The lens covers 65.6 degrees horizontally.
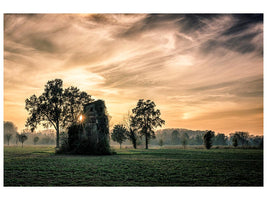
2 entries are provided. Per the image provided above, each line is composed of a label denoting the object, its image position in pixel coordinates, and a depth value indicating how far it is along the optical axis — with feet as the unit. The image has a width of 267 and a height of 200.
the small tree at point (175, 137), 376.39
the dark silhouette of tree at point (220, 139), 360.28
